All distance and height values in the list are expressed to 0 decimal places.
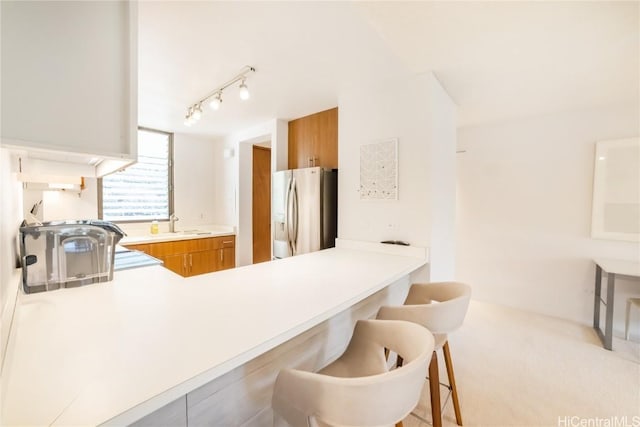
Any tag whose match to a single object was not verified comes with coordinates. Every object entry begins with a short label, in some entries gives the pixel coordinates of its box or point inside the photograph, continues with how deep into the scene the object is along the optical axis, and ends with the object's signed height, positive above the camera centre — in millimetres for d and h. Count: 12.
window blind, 3546 +230
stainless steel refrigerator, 2760 -62
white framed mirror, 2658 +171
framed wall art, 2314 +322
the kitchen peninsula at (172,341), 571 -417
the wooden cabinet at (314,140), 3002 +791
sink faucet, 3971 -305
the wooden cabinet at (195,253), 3314 -706
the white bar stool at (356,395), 722 -564
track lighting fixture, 2146 +1078
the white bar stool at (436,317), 1277 -573
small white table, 2358 -662
